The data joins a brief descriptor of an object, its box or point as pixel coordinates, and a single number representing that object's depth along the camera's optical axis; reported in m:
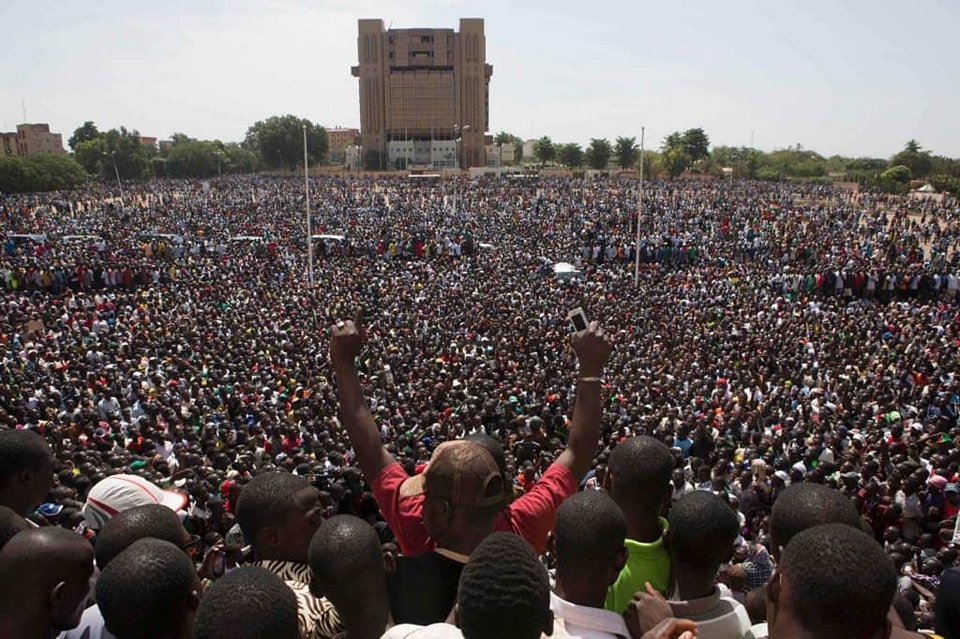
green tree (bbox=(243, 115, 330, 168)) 80.69
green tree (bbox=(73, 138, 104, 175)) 73.06
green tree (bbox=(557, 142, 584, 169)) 73.38
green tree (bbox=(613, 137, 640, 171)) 68.06
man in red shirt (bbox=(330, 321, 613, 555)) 2.37
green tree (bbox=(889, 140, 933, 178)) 61.50
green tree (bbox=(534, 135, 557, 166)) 75.69
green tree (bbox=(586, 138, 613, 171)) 71.50
